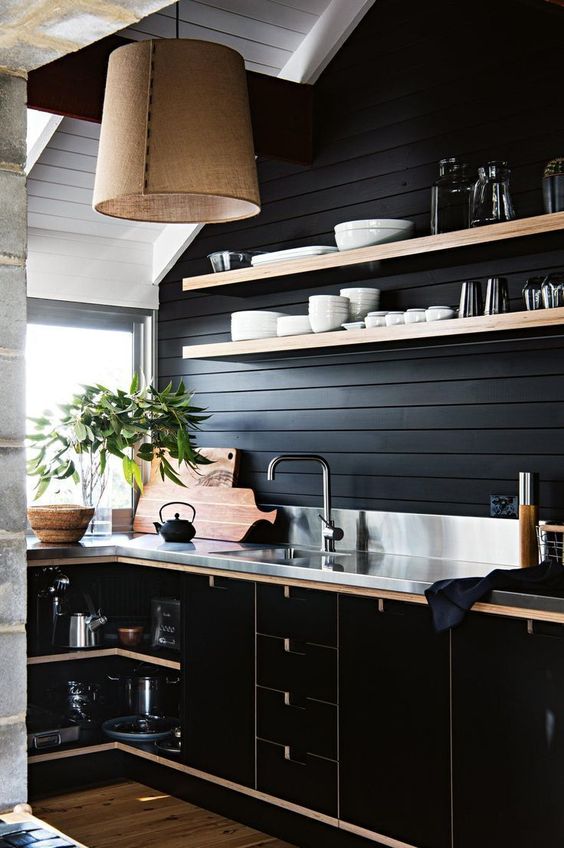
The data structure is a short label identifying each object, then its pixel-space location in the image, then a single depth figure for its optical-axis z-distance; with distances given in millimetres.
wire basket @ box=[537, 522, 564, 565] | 3359
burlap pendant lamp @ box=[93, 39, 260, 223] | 2383
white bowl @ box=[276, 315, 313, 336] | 4262
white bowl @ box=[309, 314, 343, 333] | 4130
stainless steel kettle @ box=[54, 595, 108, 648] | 4535
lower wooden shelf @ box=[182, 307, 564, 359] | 3369
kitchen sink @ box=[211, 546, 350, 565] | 4070
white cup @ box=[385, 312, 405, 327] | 3871
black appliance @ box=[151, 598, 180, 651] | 4422
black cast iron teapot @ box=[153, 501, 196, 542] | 4602
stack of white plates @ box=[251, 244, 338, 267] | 4176
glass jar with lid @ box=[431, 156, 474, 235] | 3729
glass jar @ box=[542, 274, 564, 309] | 3326
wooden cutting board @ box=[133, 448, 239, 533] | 4930
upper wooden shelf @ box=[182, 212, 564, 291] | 3361
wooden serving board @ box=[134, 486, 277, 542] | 4664
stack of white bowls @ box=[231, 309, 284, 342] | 4465
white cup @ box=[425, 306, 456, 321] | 3689
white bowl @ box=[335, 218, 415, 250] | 3924
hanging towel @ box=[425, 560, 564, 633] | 2977
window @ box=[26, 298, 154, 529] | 5172
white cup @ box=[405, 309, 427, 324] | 3793
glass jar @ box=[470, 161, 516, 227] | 3570
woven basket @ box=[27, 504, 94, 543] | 4641
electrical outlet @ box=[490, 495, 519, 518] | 3748
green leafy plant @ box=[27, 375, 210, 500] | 4762
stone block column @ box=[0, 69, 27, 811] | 1811
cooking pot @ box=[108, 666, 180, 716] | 4539
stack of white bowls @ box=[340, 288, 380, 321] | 4148
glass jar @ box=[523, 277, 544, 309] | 3402
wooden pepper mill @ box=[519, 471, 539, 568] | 3461
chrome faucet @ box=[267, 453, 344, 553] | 4223
